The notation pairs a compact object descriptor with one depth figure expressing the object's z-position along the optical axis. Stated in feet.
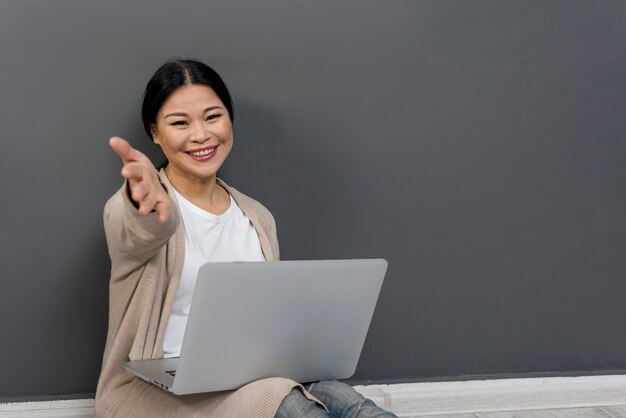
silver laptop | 3.98
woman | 4.22
